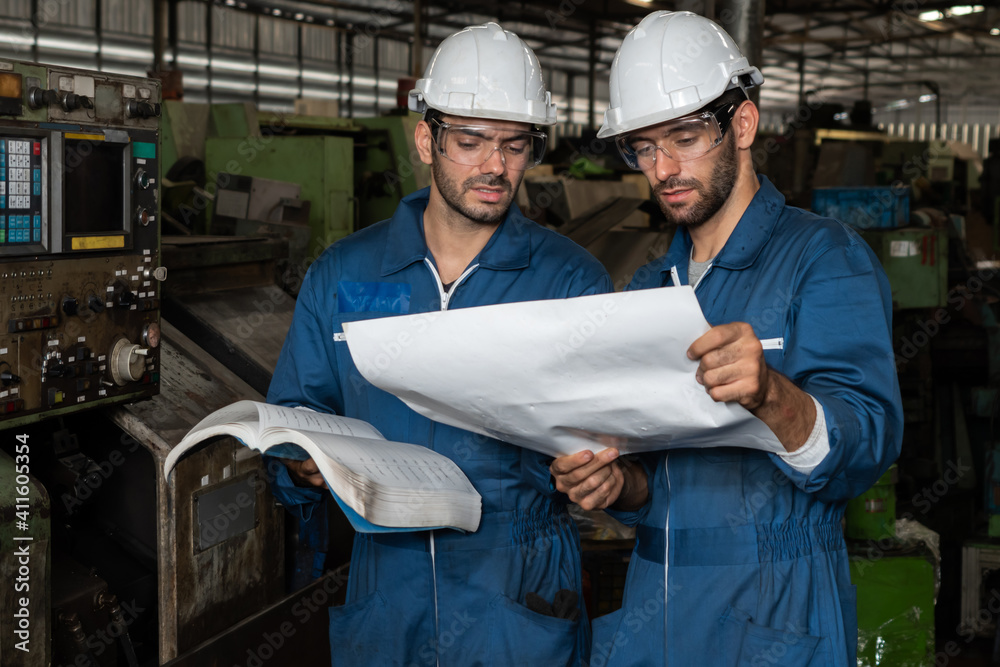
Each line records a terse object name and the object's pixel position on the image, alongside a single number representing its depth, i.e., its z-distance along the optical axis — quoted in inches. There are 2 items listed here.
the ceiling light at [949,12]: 456.1
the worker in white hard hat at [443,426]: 54.4
